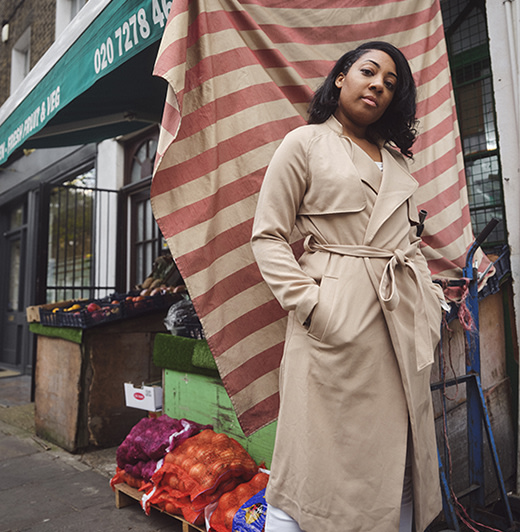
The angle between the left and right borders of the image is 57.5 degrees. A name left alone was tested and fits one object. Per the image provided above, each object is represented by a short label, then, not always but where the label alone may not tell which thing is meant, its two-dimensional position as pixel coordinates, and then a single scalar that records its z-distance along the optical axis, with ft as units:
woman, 4.82
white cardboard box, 11.05
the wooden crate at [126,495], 9.59
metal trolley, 7.87
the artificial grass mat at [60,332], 13.49
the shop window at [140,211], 21.07
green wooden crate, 9.23
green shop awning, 9.48
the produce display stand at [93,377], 13.55
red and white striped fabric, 6.56
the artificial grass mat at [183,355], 10.02
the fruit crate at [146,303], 13.84
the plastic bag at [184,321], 10.80
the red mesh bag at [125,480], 9.84
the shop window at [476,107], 11.43
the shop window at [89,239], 22.72
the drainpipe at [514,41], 10.09
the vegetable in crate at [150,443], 9.50
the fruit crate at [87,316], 13.30
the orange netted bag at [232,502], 7.65
